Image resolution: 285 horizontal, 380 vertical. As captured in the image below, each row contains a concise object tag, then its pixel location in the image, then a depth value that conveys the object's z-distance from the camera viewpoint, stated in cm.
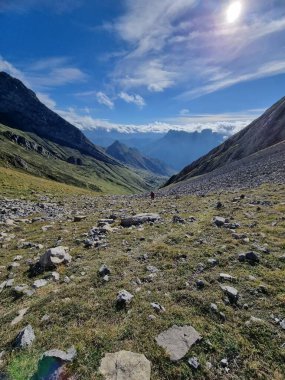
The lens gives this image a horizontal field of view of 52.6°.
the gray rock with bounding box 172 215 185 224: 1955
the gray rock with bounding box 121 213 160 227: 2016
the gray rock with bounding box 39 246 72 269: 1273
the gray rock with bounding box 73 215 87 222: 2466
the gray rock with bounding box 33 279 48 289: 1131
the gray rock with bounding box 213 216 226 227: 1751
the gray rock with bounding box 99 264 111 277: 1148
